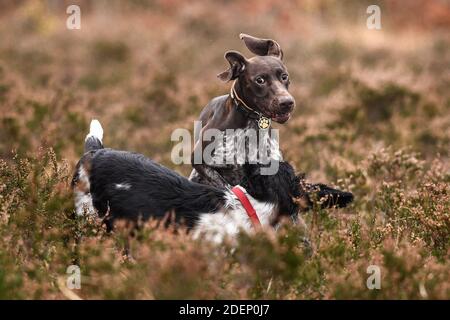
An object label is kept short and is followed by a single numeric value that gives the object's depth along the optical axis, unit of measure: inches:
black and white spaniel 362.3
